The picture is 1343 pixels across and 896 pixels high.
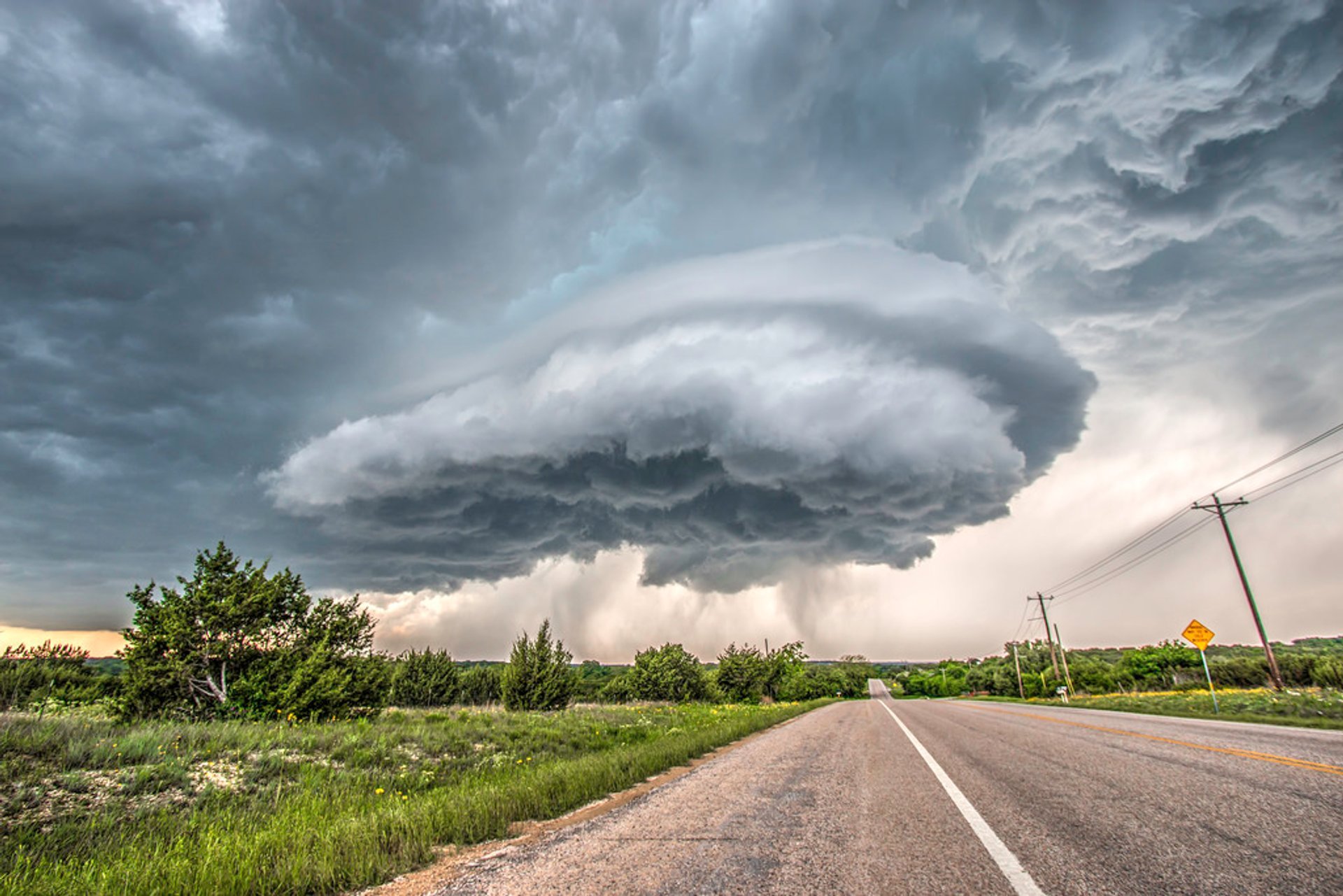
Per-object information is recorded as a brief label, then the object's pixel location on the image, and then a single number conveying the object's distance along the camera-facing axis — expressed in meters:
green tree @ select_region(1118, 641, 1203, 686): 89.19
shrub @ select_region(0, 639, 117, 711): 14.97
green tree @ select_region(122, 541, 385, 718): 16.19
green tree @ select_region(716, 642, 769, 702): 63.88
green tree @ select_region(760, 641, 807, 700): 79.31
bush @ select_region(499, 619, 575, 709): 35.28
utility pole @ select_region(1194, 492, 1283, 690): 29.12
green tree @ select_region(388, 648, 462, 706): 56.19
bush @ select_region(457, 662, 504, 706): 67.19
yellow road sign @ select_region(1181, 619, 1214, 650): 26.44
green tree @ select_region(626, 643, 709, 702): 59.84
